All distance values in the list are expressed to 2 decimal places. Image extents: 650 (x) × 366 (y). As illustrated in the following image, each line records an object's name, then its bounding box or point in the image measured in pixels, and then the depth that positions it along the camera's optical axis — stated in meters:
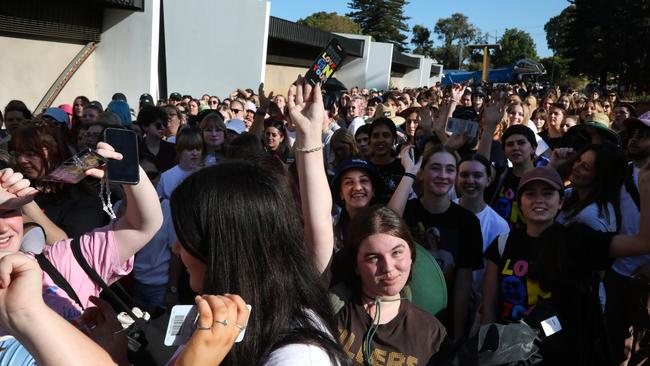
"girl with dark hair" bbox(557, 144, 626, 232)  3.32
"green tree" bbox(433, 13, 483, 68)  123.25
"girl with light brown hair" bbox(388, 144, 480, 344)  3.20
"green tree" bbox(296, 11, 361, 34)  70.50
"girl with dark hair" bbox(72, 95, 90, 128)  8.13
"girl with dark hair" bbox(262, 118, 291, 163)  6.28
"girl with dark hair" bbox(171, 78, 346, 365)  1.29
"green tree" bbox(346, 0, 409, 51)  75.94
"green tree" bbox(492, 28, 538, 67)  96.54
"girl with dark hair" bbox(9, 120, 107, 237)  3.04
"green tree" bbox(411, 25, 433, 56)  113.31
